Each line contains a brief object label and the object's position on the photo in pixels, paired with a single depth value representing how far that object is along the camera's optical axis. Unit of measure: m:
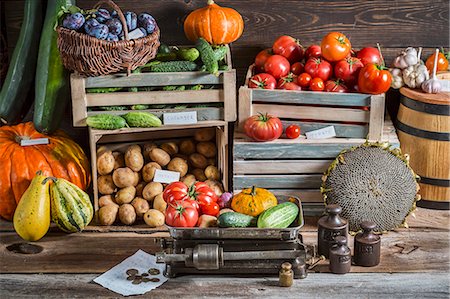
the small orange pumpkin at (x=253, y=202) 2.86
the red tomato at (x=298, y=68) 3.43
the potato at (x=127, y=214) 3.33
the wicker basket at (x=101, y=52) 3.07
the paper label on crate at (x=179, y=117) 3.28
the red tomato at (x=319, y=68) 3.33
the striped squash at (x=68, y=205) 3.17
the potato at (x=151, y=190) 3.37
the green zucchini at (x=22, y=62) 3.56
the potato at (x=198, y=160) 3.50
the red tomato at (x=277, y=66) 3.39
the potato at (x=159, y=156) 3.44
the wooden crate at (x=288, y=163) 3.30
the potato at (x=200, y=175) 3.51
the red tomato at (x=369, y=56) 3.44
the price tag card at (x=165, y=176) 3.40
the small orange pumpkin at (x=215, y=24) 3.34
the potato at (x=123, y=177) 3.38
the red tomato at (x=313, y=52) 3.45
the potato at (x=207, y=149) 3.52
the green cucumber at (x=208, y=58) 3.23
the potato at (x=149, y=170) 3.41
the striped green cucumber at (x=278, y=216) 2.79
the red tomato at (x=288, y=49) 3.48
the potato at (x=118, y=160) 3.44
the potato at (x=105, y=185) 3.40
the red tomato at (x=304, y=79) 3.32
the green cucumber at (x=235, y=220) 2.79
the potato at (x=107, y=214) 3.32
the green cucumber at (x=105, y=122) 3.23
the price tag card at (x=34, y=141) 3.39
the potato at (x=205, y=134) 3.53
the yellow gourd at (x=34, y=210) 3.14
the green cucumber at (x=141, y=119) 3.25
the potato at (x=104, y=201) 3.38
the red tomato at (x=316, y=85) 3.30
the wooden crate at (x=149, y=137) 3.28
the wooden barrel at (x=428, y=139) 3.26
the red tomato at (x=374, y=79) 3.19
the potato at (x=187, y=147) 3.53
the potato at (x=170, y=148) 3.52
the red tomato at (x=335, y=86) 3.30
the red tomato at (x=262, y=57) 3.51
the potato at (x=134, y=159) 3.40
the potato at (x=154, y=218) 3.30
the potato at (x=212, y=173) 3.47
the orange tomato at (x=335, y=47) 3.33
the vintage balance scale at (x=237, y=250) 2.78
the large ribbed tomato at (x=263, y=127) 3.24
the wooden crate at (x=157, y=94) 3.23
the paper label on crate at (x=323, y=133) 3.35
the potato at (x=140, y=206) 3.37
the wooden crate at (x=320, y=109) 3.27
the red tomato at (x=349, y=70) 3.32
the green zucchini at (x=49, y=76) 3.43
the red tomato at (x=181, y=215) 2.80
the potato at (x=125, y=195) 3.37
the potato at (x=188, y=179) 3.44
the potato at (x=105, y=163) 3.38
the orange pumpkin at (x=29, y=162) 3.32
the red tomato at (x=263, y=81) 3.34
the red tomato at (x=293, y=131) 3.32
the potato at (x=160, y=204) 3.35
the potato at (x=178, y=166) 3.45
